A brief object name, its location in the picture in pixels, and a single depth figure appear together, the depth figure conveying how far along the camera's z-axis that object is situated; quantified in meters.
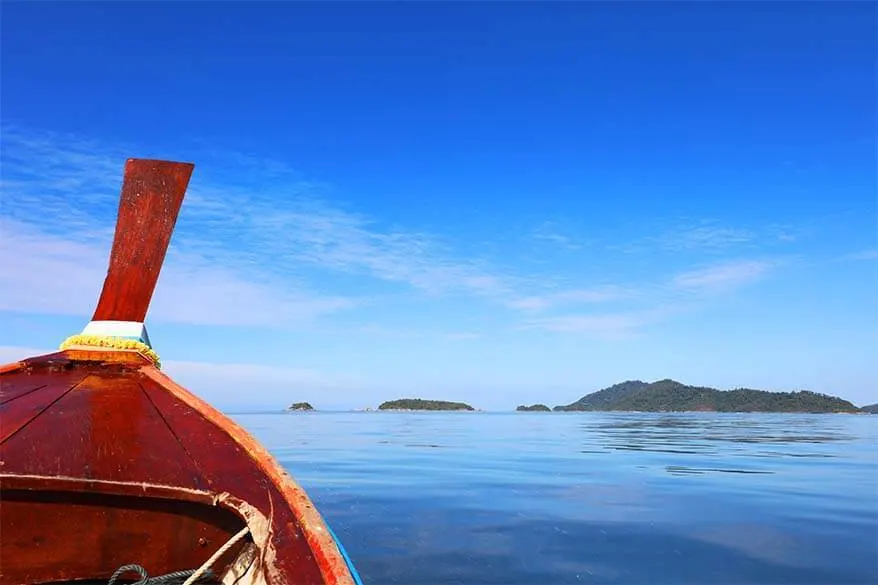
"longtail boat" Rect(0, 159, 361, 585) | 2.83
